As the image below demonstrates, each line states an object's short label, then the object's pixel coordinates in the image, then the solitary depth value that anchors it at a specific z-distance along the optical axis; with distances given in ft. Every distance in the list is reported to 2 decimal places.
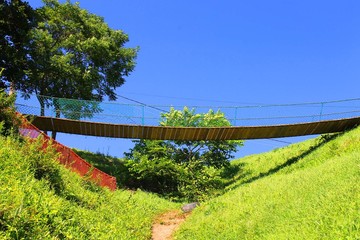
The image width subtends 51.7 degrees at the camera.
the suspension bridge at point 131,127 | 59.36
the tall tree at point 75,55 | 86.69
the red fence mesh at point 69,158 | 39.50
